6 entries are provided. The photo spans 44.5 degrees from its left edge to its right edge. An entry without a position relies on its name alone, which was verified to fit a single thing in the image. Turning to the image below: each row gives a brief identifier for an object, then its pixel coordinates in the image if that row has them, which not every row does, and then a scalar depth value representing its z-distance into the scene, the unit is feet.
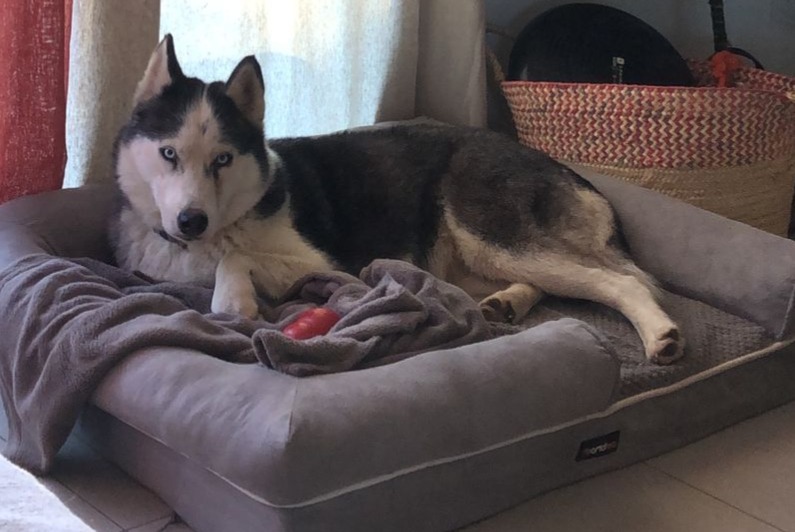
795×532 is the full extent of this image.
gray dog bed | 4.81
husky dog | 6.71
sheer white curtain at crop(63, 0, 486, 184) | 8.57
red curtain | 6.97
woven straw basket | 9.02
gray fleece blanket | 5.55
